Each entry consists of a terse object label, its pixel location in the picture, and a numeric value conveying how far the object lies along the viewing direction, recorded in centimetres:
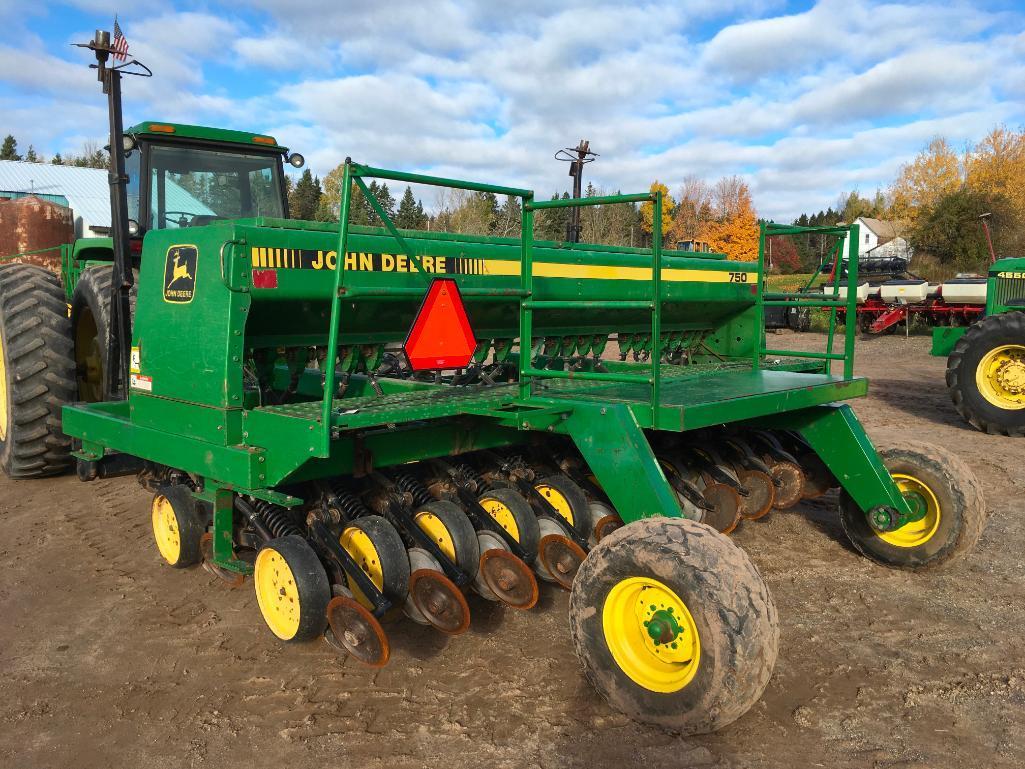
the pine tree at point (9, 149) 6721
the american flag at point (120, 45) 461
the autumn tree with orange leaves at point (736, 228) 4878
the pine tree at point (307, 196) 6228
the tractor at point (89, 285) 525
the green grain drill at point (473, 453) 272
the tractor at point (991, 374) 804
